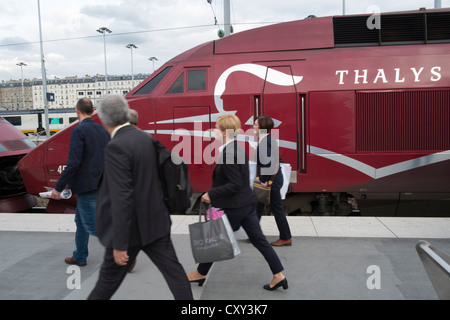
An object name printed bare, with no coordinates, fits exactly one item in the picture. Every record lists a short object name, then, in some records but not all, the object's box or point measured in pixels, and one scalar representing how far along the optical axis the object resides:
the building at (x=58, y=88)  130.38
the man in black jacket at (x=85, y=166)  3.98
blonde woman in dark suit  3.33
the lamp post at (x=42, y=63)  30.12
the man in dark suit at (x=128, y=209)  2.57
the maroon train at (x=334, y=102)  6.08
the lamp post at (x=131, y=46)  61.30
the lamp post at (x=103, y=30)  47.62
